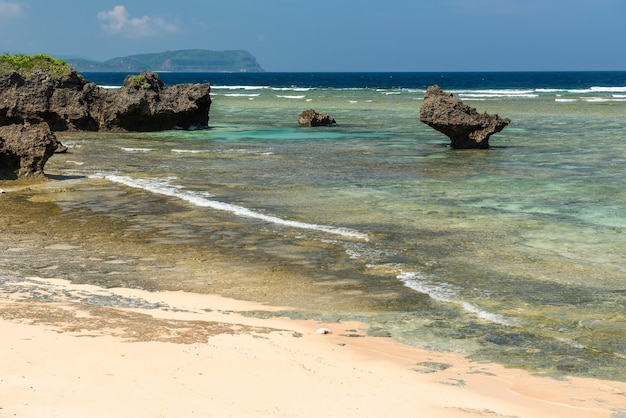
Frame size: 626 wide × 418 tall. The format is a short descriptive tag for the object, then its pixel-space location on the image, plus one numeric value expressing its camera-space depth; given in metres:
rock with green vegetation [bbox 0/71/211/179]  31.91
